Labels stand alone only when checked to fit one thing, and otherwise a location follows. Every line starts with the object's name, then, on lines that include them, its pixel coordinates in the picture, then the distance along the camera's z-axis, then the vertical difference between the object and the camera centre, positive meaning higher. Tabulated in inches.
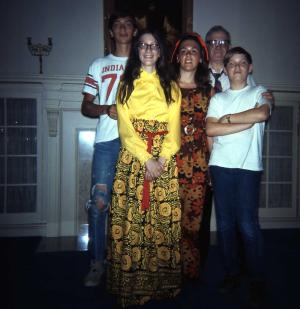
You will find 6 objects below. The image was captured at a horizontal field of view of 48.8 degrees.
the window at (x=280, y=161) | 146.3 -7.0
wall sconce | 123.8 +35.3
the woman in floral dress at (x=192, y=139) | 78.2 +1.2
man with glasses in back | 88.1 +25.6
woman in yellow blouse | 68.8 -9.1
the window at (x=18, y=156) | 132.0 -5.5
